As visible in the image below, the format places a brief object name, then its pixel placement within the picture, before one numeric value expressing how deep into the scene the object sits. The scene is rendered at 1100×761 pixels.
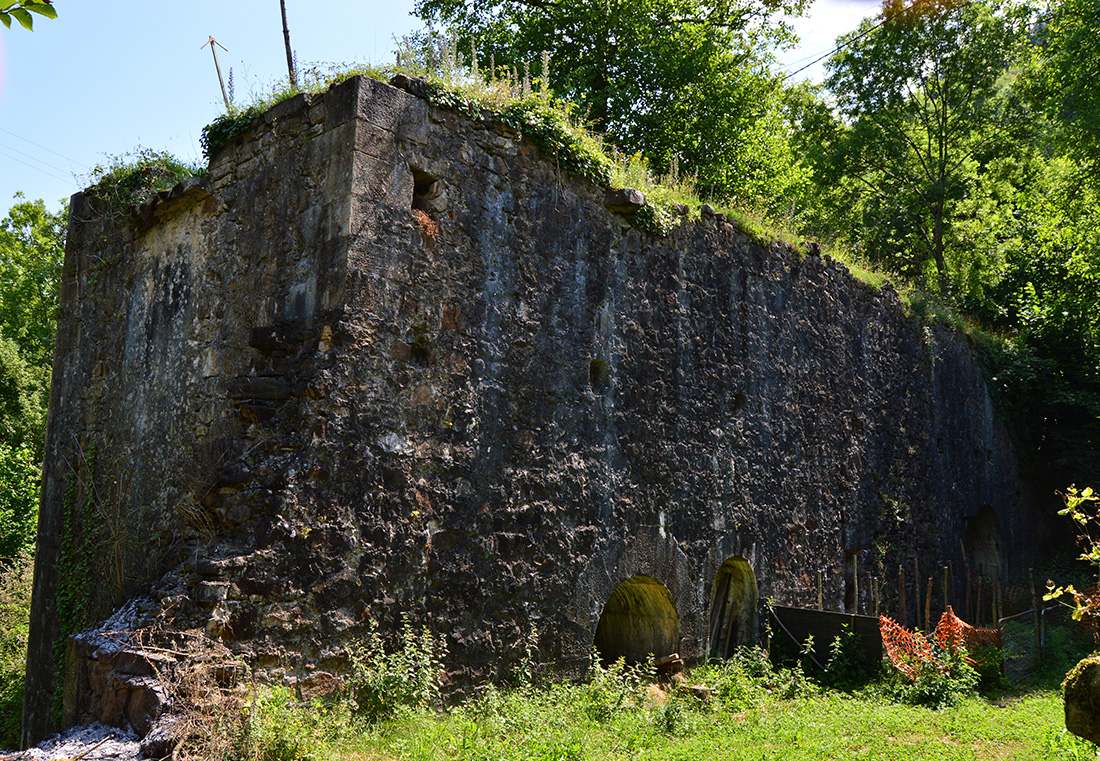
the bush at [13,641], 9.39
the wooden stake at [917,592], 12.28
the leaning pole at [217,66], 6.92
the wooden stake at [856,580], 11.06
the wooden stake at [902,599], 10.64
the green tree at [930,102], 19.95
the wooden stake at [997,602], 11.81
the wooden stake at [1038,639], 10.27
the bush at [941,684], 8.09
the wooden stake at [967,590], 13.19
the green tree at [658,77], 17.08
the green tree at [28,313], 19.39
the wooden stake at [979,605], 13.37
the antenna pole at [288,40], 12.55
